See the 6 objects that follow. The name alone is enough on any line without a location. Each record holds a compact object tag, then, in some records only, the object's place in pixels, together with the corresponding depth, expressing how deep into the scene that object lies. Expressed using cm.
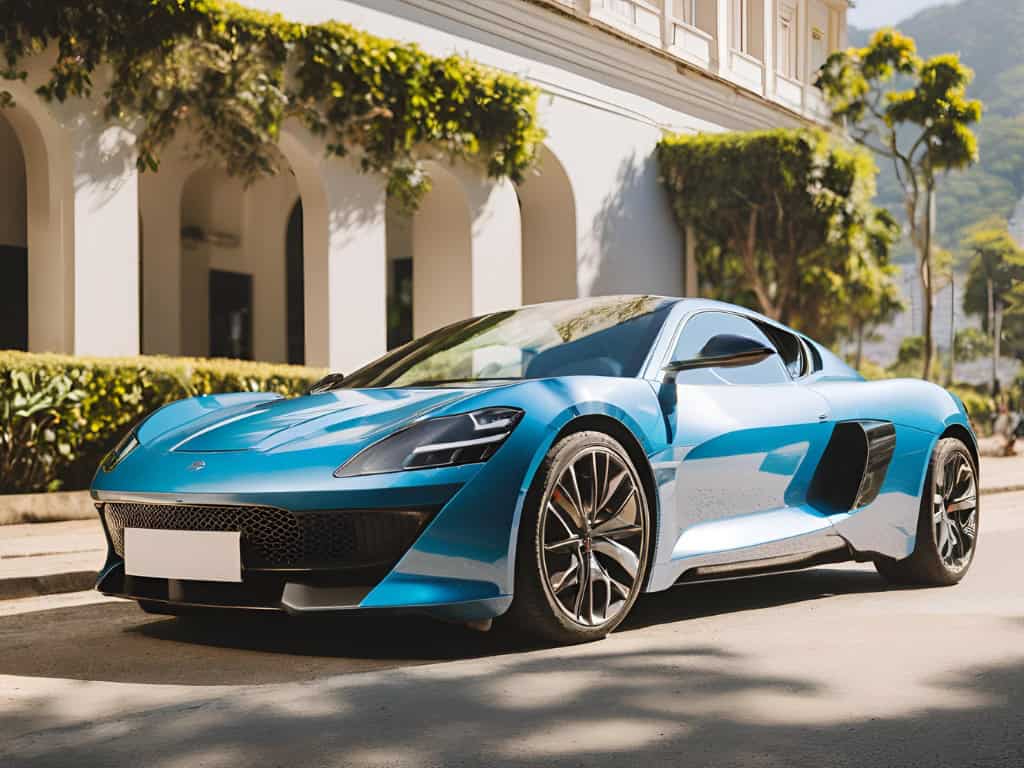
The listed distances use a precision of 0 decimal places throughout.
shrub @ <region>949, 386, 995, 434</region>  3753
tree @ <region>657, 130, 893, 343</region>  2006
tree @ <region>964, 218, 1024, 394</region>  7188
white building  1249
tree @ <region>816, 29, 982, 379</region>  2577
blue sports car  427
